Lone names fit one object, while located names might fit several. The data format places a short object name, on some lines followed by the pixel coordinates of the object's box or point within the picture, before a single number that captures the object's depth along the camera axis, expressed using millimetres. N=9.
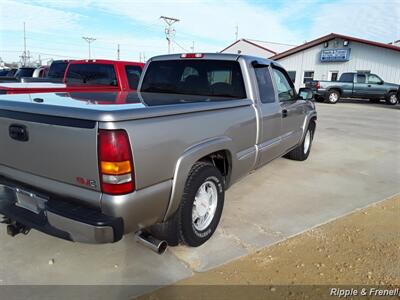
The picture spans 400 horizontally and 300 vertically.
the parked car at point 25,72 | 15019
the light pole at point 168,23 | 37062
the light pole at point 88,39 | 58031
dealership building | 24562
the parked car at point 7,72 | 20094
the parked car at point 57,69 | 9297
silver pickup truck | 2365
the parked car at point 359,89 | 21370
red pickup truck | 7340
